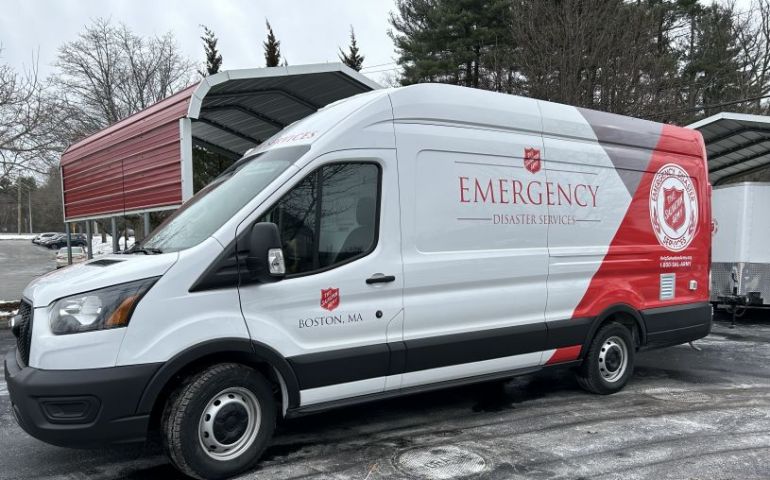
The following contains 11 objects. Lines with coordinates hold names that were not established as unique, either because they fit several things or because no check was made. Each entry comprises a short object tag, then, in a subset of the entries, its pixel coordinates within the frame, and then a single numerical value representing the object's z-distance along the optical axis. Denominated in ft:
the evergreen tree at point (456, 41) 72.54
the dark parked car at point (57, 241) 164.14
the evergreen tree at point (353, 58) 98.68
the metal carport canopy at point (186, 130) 24.34
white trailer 32.24
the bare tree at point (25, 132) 42.88
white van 11.12
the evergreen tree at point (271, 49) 80.53
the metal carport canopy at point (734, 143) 32.32
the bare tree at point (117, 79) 91.66
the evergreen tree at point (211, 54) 80.79
